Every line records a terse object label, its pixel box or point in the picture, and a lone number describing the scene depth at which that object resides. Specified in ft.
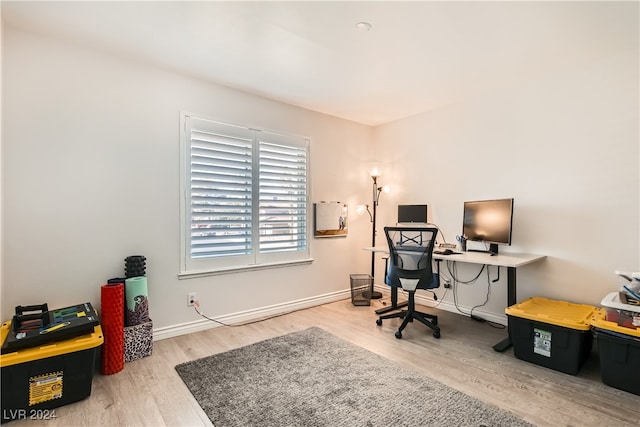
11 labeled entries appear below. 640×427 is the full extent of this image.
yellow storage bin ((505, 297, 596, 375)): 7.55
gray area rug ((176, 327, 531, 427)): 5.93
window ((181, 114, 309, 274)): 10.11
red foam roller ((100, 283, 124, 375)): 7.52
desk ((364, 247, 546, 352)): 8.80
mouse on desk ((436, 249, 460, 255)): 10.69
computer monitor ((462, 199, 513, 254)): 9.67
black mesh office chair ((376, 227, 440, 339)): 9.96
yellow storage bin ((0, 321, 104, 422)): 5.82
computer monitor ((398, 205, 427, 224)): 13.11
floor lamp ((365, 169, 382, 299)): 14.74
